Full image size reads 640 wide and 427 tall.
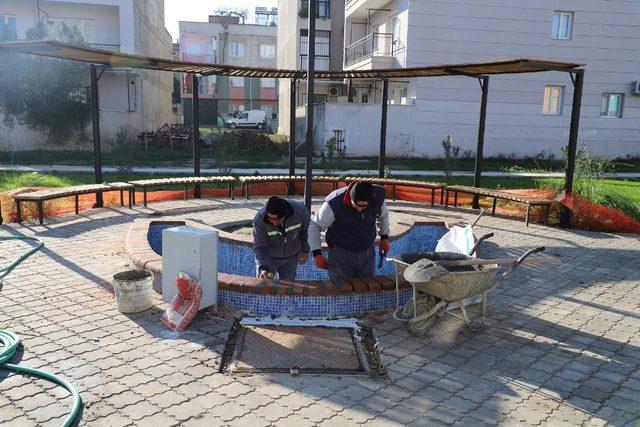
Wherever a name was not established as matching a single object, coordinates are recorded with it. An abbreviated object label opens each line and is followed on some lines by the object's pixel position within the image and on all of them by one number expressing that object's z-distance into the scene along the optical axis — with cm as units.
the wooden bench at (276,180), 1250
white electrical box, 501
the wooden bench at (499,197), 1004
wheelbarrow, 441
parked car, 4225
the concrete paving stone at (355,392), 371
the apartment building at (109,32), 2650
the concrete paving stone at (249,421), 334
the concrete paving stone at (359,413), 343
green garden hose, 335
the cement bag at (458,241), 564
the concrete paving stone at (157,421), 330
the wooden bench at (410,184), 1203
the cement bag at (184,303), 481
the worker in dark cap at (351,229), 497
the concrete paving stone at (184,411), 341
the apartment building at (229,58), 5172
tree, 2362
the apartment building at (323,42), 3192
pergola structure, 778
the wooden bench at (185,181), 1108
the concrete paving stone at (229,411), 342
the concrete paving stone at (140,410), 340
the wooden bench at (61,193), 888
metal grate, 413
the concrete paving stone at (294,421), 336
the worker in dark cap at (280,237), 493
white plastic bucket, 504
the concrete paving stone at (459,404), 359
